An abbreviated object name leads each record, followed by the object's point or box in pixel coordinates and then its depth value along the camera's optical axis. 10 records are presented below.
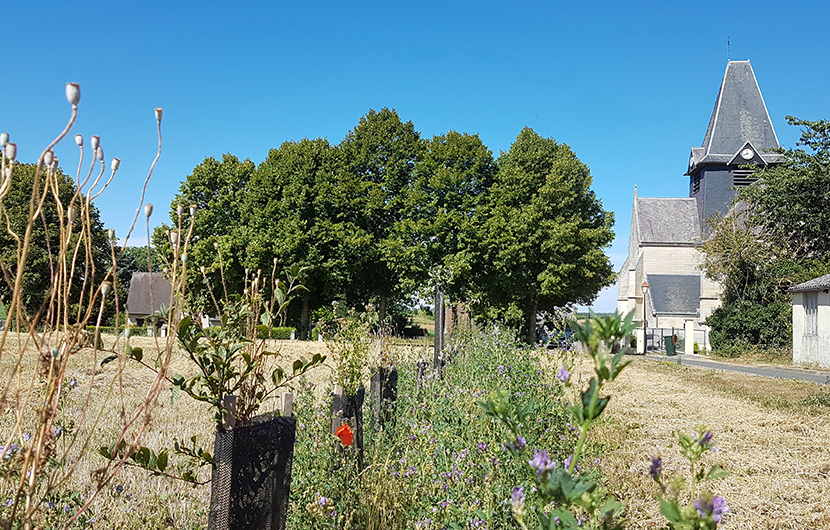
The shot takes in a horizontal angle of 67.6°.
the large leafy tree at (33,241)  29.64
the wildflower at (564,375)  1.60
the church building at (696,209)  42.06
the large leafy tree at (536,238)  28.00
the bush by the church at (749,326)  24.56
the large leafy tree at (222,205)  29.56
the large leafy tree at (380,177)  29.06
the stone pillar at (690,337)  30.45
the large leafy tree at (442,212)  27.83
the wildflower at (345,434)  3.16
